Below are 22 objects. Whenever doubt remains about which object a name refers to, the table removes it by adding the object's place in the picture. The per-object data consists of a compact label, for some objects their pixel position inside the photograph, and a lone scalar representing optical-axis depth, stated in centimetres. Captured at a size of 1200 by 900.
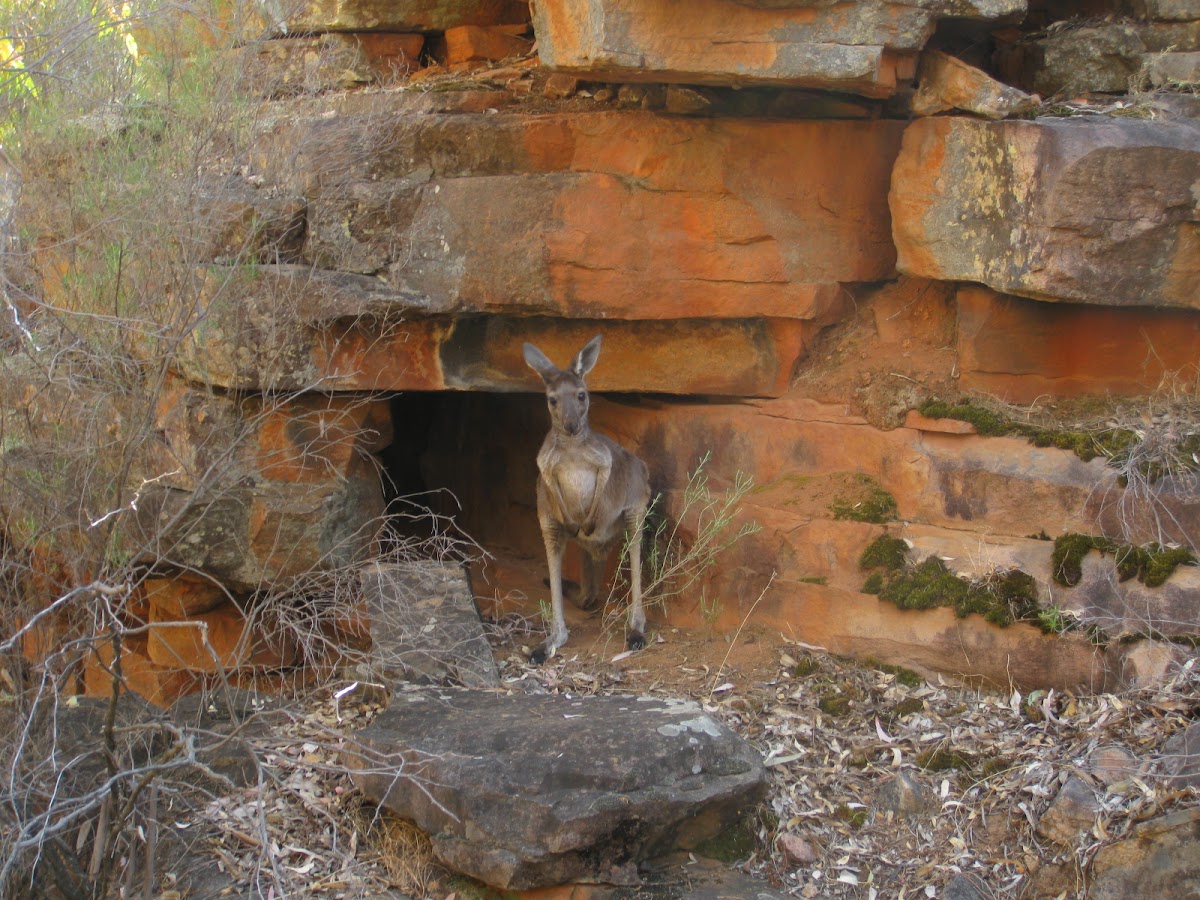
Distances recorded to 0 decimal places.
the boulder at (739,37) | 616
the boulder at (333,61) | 823
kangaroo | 756
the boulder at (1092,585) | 602
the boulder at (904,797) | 591
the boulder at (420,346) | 741
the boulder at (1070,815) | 536
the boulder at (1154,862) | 496
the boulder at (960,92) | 657
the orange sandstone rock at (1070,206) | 640
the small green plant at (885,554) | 702
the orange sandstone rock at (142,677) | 812
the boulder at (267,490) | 752
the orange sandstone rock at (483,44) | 826
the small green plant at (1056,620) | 629
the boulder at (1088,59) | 709
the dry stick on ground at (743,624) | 712
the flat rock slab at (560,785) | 532
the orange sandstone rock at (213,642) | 825
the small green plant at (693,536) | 757
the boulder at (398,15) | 818
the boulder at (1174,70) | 689
